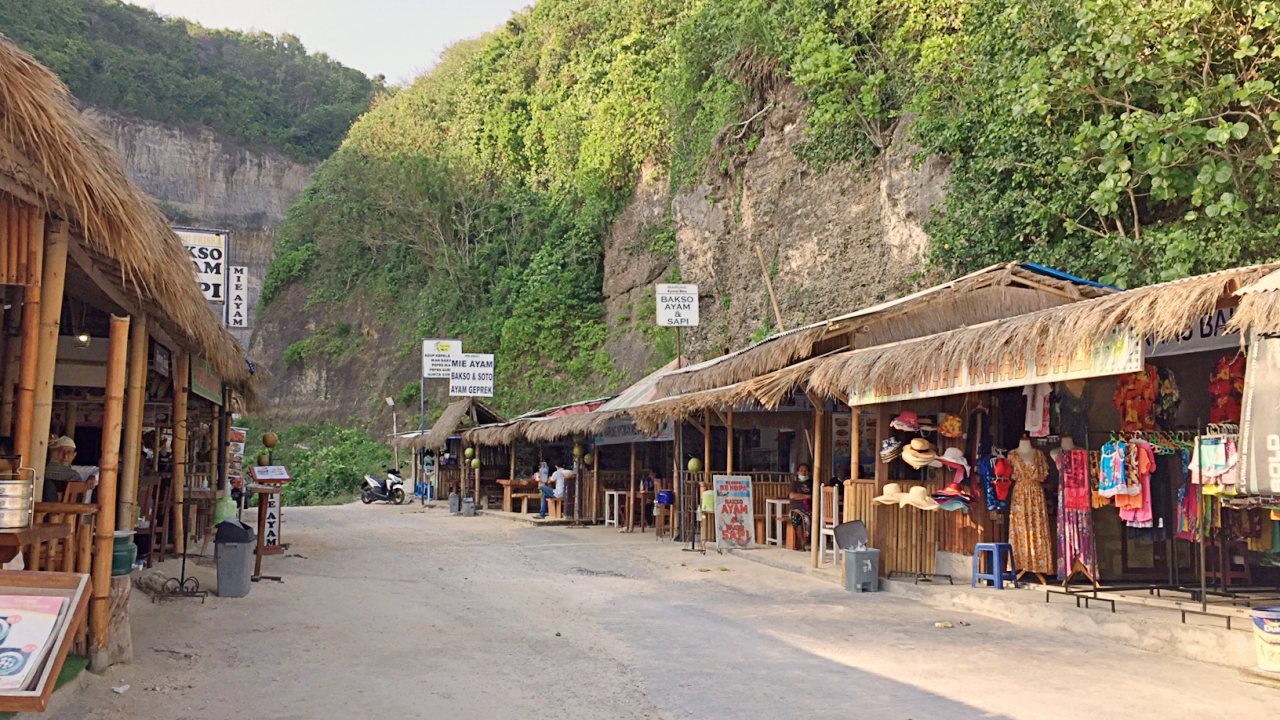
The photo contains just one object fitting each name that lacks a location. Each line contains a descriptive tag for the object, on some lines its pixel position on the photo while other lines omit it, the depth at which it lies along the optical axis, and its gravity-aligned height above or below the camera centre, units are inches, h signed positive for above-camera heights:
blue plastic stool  364.8 -34.7
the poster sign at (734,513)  568.4 -28.4
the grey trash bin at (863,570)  394.6 -41.1
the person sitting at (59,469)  358.9 -7.0
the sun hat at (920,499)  385.4 -12.5
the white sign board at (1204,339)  304.7 +42.3
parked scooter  1182.9 -41.4
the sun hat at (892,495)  396.5 -11.3
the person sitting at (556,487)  828.6 -22.7
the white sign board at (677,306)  761.0 +120.3
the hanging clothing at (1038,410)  356.8 +21.7
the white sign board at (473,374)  1154.0 +97.9
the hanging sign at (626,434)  717.3 +21.0
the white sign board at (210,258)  576.7 +116.0
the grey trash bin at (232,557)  358.0 -37.6
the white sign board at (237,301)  752.3 +116.5
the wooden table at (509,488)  920.3 -27.6
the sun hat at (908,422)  396.2 +17.9
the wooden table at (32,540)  189.2 -18.2
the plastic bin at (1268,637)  227.6 -37.3
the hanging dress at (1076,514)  341.4 -15.1
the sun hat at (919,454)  387.5 +5.2
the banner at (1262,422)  217.2 +11.5
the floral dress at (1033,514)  358.3 -15.9
